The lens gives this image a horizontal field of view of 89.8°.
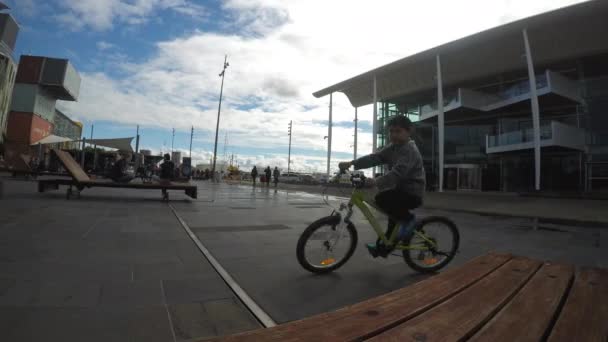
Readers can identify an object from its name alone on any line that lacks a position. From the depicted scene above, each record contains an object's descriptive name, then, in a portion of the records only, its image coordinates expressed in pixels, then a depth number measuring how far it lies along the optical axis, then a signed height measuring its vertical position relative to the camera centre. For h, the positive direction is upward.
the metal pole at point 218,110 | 32.02 +7.78
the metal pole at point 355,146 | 39.95 +5.78
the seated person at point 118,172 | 10.16 +0.19
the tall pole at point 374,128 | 31.67 +6.54
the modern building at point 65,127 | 67.44 +12.17
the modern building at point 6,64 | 43.38 +16.24
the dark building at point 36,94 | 49.38 +13.65
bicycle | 3.23 -0.55
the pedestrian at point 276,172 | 26.51 +1.18
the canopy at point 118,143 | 25.44 +2.92
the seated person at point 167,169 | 11.69 +0.43
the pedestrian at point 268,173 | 26.42 +1.06
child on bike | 3.23 +0.08
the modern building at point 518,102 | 20.20 +7.22
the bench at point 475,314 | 1.20 -0.55
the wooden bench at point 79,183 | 8.96 -0.18
